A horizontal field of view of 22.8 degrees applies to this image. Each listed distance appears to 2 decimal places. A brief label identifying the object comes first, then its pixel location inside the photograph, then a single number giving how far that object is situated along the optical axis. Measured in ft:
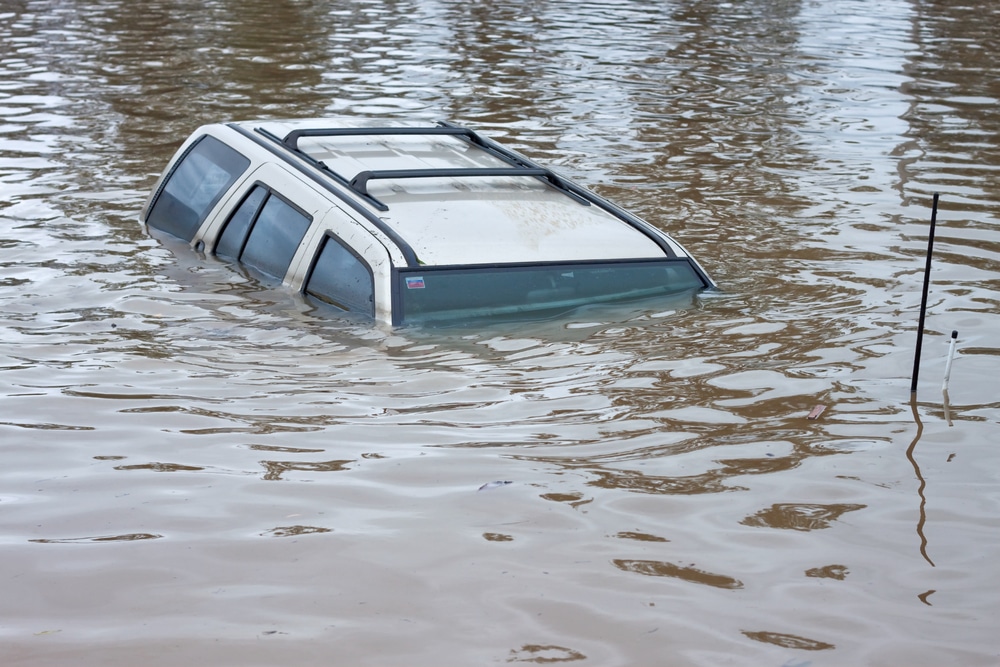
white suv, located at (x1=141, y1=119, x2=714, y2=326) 43.09
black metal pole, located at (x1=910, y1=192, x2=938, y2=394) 36.56
